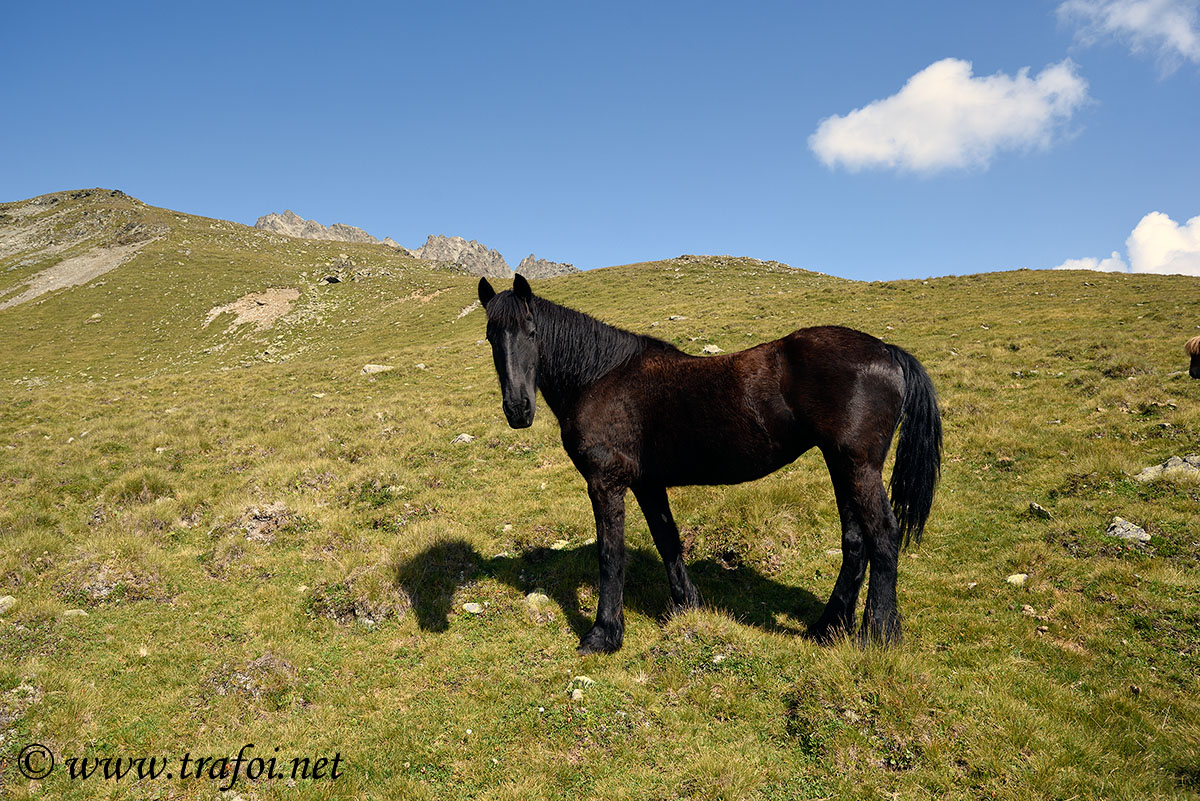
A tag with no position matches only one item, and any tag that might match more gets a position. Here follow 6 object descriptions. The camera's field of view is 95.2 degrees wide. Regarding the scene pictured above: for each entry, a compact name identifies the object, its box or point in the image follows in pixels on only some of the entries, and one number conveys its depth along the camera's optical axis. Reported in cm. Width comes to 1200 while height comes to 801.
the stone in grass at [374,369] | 2341
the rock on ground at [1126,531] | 630
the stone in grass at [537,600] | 657
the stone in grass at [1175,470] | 743
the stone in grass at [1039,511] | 730
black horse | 505
